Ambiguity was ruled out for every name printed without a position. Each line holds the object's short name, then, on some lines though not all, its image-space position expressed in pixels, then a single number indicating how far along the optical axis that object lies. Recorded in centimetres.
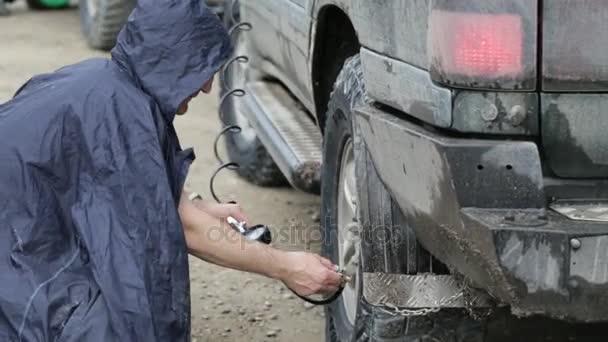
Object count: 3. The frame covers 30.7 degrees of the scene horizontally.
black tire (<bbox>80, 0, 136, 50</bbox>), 1049
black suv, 246
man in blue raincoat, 272
